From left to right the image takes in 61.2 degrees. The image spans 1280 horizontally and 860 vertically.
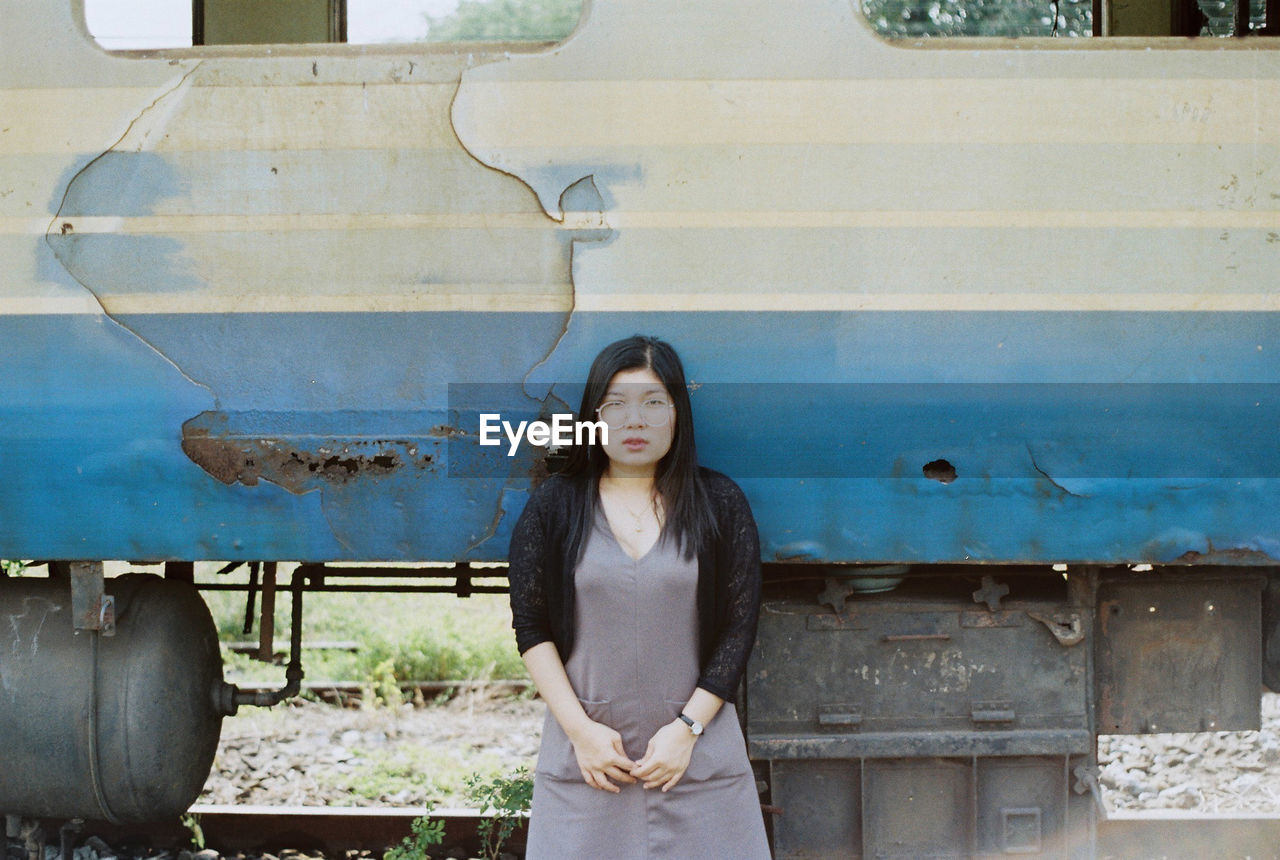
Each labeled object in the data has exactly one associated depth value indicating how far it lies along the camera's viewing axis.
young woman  2.45
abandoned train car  2.62
